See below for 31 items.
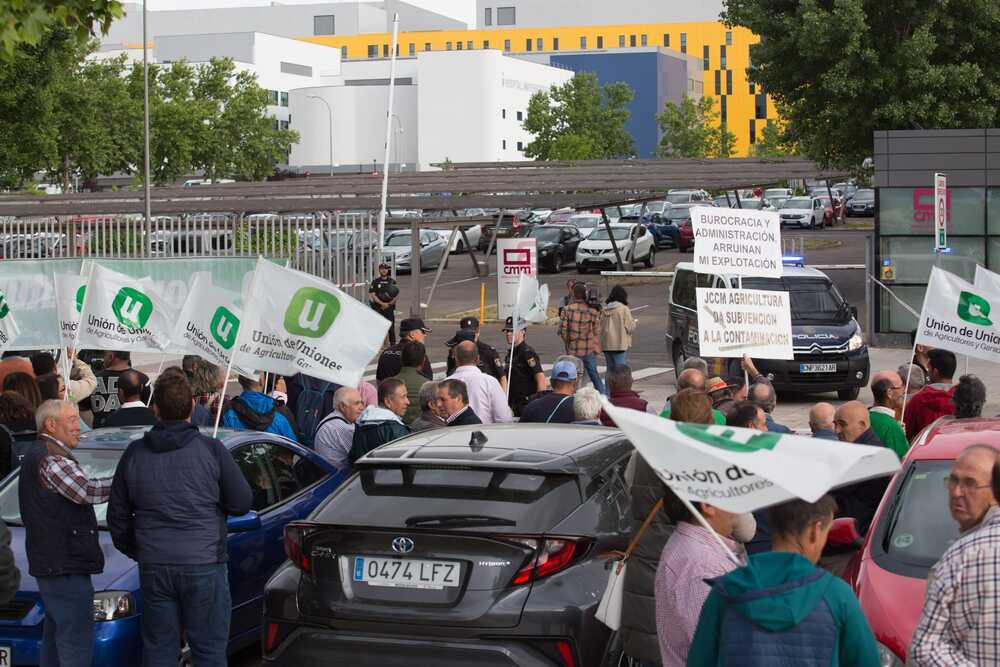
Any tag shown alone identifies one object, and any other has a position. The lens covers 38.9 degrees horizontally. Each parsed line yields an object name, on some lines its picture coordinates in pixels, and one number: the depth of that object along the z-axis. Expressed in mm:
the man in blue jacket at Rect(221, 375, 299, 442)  9820
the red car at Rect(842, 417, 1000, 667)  5879
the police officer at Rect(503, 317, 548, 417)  13602
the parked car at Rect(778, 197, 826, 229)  54875
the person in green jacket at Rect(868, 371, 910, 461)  8711
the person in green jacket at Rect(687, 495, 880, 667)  3820
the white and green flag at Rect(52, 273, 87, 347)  12070
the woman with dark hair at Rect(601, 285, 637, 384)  18859
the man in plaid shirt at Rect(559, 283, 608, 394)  17594
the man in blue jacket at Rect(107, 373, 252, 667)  6422
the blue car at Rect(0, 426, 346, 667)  6930
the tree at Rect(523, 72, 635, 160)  92750
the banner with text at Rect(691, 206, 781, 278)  12469
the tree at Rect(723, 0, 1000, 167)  30328
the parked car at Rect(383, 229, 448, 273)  45562
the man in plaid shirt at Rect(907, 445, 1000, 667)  4363
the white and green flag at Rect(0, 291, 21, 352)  11984
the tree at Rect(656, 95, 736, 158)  107688
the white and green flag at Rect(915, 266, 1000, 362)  10984
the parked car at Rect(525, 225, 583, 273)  45656
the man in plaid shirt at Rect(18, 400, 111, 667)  6582
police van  19094
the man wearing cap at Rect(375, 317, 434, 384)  11992
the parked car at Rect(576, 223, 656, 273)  44219
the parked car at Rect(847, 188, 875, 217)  64062
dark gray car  5852
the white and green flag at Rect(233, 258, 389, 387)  9156
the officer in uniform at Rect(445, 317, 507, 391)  13594
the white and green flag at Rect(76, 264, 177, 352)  11406
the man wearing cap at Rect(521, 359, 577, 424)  9641
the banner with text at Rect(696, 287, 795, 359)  11188
